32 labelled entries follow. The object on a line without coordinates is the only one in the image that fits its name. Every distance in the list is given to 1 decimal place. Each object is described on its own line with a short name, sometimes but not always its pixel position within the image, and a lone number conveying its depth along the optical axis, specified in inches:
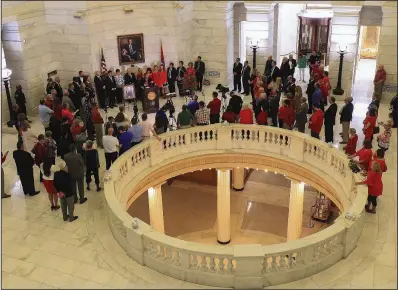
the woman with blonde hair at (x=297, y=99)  557.8
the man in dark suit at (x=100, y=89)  642.2
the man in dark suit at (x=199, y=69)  706.8
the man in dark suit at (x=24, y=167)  446.6
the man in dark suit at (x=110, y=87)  647.8
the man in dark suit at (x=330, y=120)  523.9
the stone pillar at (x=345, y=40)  661.3
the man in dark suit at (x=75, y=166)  426.6
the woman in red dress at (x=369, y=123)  498.9
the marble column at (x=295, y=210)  552.0
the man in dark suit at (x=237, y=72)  690.2
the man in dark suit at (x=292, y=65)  674.2
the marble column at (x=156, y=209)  548.5
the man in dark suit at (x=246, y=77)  676.1
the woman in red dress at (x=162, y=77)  674.8
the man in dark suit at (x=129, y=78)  660.4
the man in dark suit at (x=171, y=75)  687.7
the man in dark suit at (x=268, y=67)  676.1
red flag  707.1
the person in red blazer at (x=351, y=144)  471.2
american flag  676.1
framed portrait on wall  689.6
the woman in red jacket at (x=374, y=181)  404.8
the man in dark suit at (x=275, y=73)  657.6
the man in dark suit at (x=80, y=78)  625.9
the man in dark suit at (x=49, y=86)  609.3
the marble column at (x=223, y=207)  600.1
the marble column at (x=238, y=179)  747.6
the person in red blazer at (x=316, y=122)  515.5
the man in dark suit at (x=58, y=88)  615.8
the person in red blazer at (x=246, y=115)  536.1
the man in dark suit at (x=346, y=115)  526.9
